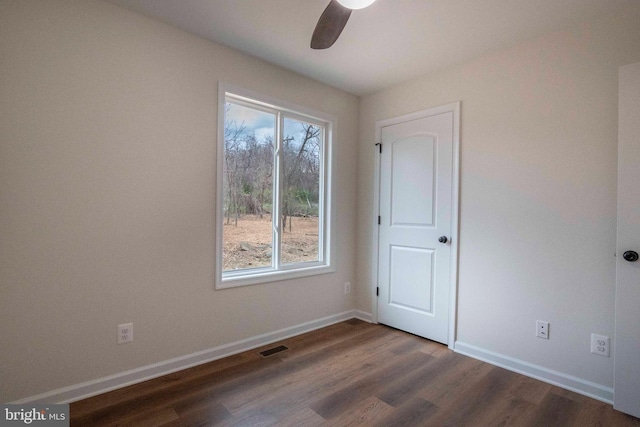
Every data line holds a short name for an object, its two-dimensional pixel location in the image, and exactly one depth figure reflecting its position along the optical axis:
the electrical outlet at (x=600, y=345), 2.08
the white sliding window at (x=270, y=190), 2.73
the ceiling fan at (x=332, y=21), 1.52
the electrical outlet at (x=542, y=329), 2.32
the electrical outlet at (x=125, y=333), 2.13
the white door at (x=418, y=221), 2.89
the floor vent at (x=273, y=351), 2.67
